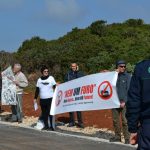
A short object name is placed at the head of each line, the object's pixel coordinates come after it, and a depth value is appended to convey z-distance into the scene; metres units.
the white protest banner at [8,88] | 18.22
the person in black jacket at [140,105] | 6.27
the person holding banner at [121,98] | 12.71
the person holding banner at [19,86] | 17.80
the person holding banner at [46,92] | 15.87
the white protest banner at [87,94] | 13.45
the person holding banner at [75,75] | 15.83
